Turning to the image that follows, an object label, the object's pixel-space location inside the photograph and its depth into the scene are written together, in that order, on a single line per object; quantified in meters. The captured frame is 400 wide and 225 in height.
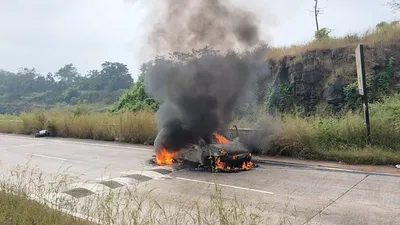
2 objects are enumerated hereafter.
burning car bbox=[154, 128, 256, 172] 8.67
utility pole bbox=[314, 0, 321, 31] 27.86
